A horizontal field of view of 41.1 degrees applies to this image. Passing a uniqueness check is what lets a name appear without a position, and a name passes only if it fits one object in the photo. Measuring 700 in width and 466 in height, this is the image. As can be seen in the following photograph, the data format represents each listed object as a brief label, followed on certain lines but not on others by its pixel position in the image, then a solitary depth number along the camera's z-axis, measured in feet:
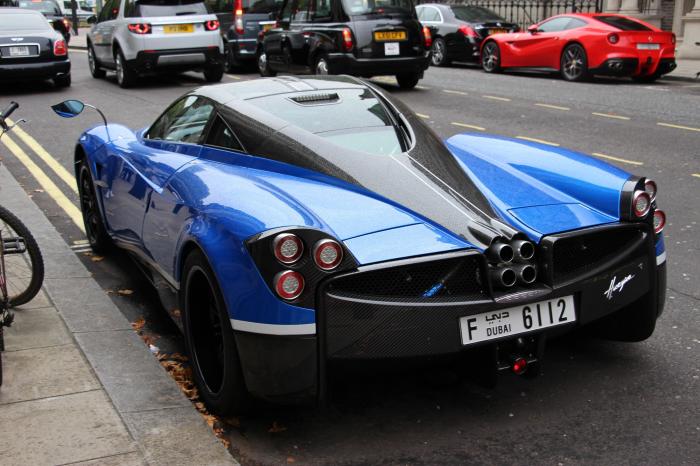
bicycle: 16.48
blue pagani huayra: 11.37
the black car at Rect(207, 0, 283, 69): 65.62
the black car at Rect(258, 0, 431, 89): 49.57
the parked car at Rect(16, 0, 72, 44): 110.32
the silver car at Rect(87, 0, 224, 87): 55.11
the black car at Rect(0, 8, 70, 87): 53.52
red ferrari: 55.47
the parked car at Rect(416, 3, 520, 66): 69.36
